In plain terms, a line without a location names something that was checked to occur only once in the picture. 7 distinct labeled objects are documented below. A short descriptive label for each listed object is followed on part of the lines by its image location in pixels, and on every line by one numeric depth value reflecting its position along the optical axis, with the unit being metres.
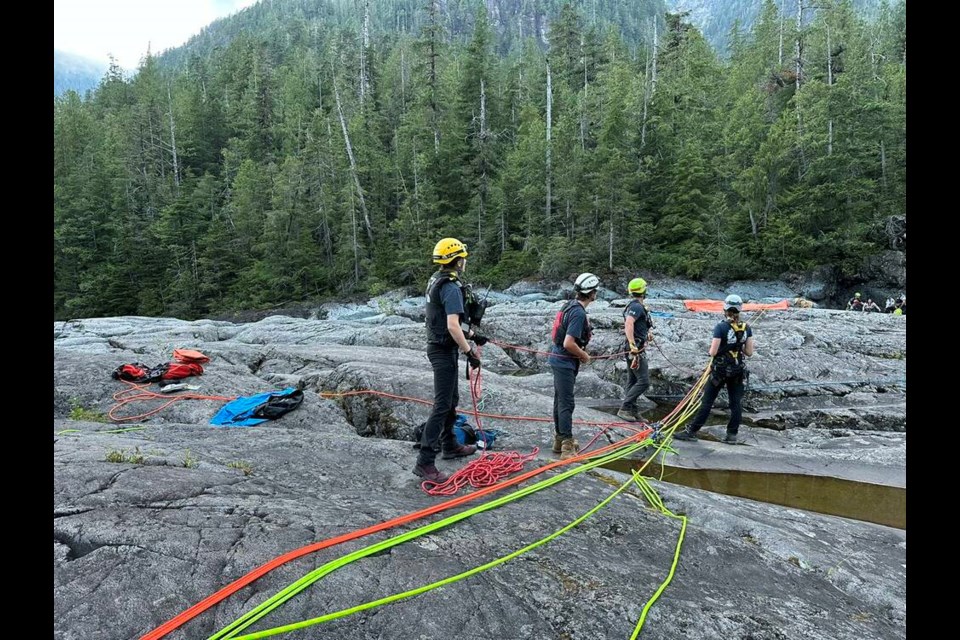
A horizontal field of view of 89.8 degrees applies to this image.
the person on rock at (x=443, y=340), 4.59
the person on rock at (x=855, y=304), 22.85
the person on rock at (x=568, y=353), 5.77
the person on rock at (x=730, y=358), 7.12
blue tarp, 6.59
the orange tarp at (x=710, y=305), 18.85
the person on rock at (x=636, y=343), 8.29
